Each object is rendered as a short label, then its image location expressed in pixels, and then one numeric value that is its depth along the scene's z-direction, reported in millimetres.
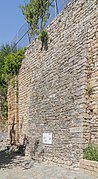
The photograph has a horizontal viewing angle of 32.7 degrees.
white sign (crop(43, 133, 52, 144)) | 5799
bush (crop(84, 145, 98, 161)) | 4161
